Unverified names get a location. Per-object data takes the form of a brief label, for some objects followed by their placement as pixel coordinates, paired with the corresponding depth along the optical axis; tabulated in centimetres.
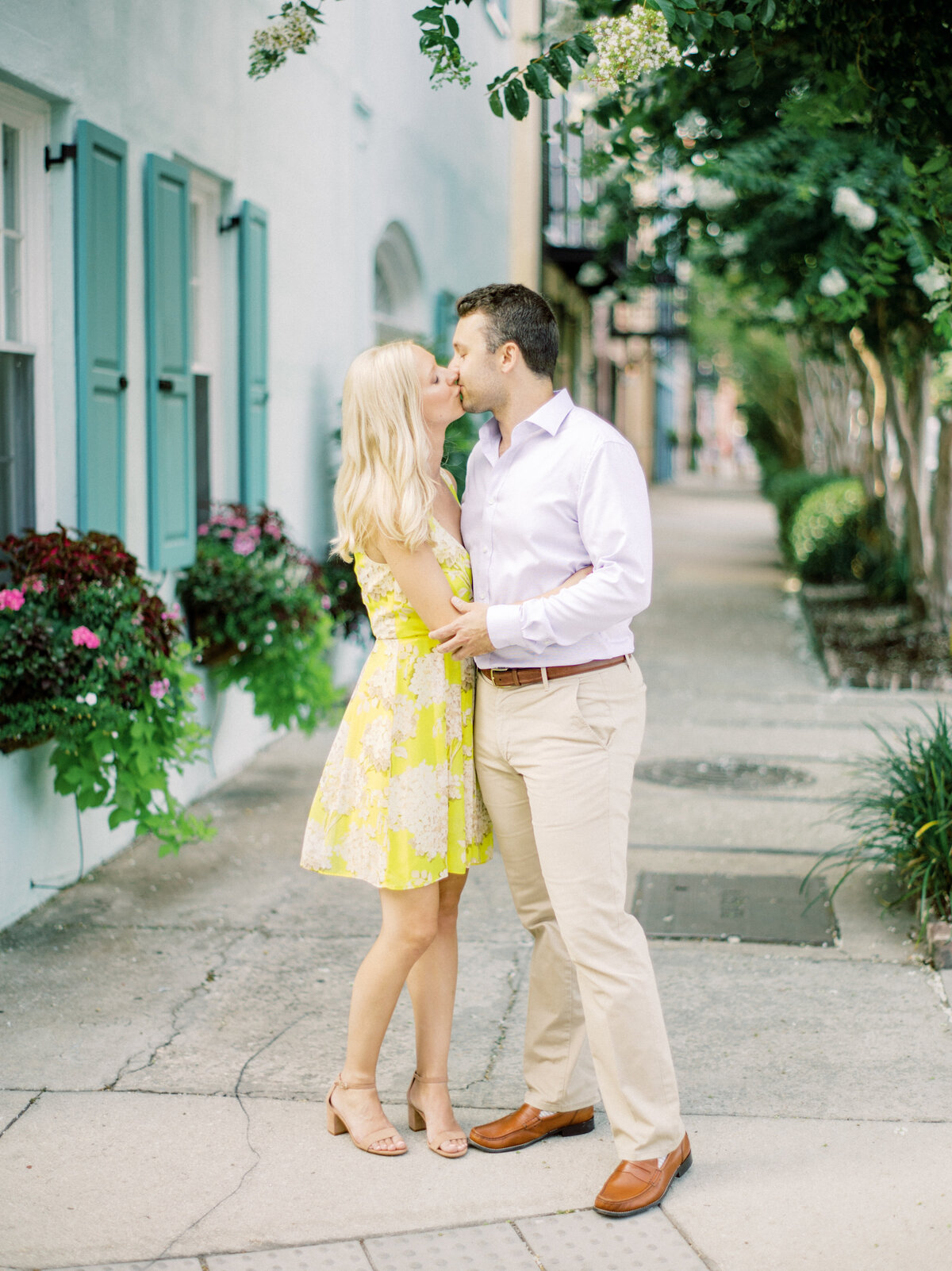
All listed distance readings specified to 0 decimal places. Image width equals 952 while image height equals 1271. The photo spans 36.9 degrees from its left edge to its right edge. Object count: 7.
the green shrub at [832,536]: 1560
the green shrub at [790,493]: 1833
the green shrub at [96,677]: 461
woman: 318
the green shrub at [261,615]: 645
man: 307
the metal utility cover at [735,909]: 505
